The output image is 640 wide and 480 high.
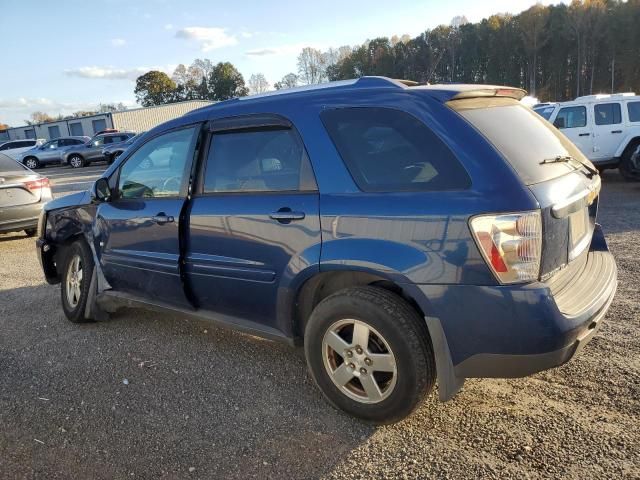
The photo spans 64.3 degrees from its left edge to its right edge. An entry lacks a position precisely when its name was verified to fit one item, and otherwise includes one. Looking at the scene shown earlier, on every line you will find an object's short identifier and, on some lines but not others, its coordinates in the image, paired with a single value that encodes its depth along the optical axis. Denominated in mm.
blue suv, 2318
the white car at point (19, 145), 30062
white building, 45719
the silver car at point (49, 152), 27484
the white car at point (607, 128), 11211
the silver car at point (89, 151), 26547
